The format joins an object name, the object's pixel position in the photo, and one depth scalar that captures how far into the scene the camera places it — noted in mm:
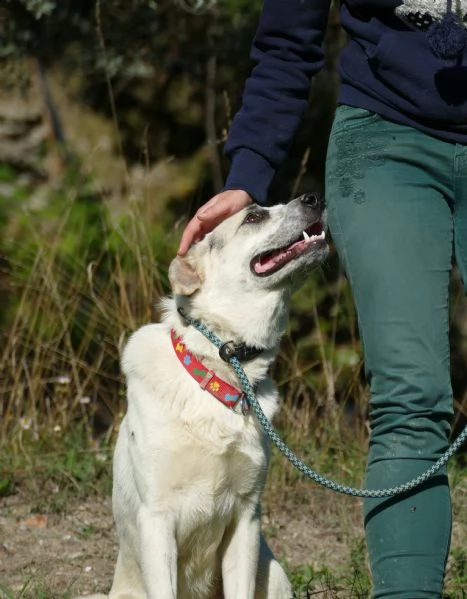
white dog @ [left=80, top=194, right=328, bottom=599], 6629
